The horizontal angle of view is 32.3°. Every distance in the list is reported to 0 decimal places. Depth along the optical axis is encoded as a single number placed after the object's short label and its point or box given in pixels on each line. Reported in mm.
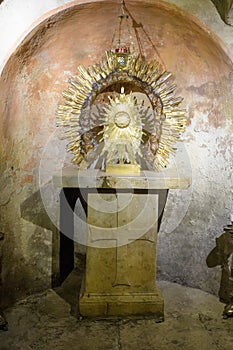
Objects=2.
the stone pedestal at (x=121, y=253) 3656
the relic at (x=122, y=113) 4094
